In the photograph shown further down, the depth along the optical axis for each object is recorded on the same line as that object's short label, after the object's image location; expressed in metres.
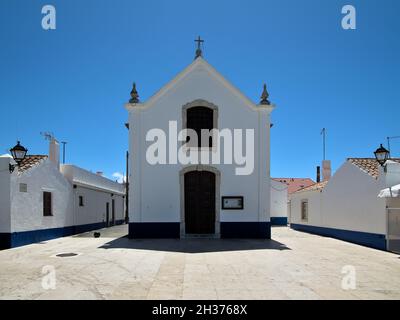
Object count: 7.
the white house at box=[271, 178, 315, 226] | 30.12
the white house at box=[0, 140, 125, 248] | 13.05
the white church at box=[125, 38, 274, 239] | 15.90
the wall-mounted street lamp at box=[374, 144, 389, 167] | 12.71
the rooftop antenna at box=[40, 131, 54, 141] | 18.42
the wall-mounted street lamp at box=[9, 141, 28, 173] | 13.02
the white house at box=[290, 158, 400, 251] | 13.23
